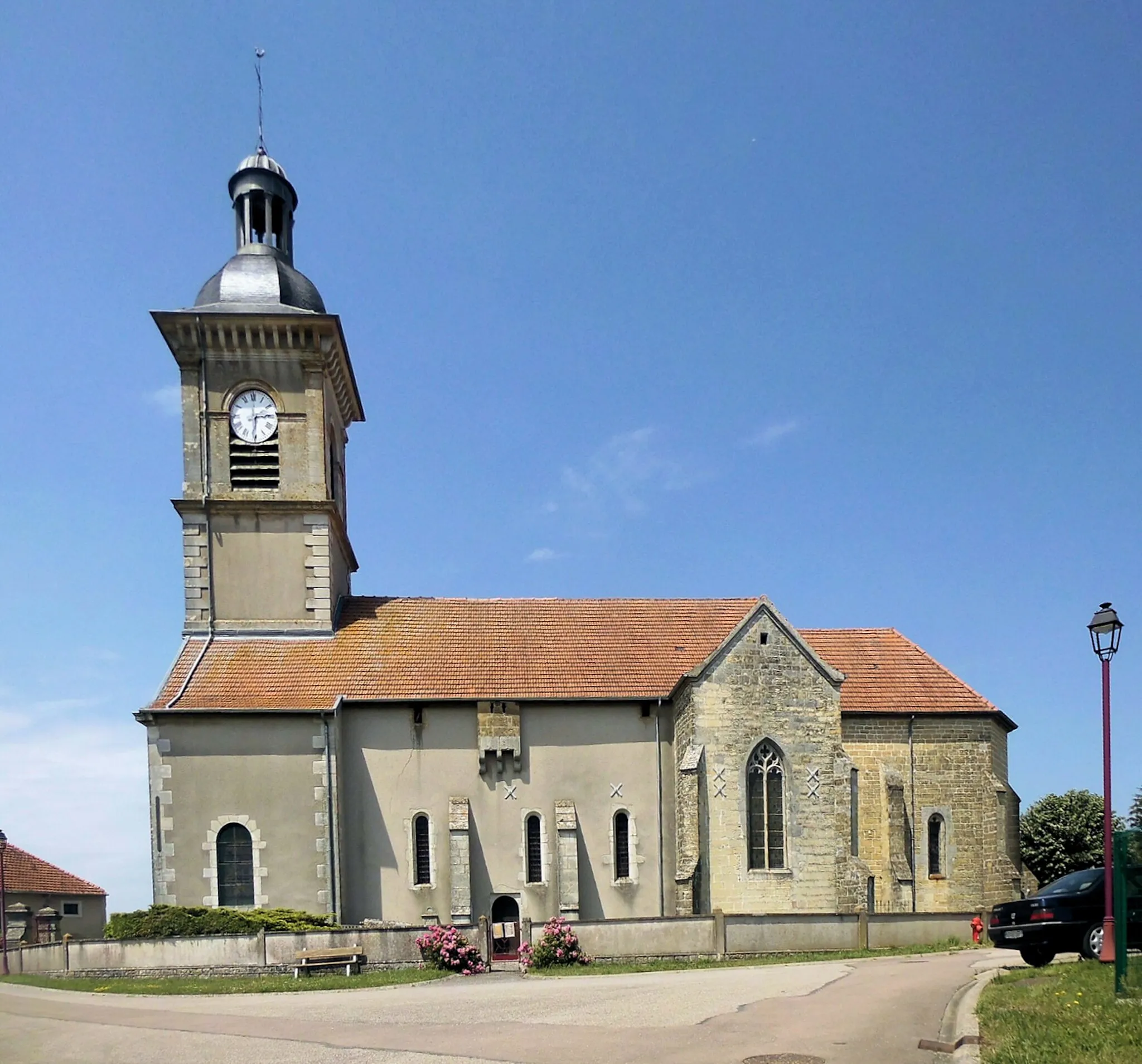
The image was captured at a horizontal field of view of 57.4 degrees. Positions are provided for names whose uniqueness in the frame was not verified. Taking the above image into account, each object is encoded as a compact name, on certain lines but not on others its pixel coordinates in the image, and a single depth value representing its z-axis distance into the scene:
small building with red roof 42.66
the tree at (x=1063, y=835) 37.31
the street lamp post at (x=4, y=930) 29.31
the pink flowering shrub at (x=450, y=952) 21.50
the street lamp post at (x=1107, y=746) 14.29
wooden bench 21.55
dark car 15.52
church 26.34
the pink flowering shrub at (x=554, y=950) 20.80
